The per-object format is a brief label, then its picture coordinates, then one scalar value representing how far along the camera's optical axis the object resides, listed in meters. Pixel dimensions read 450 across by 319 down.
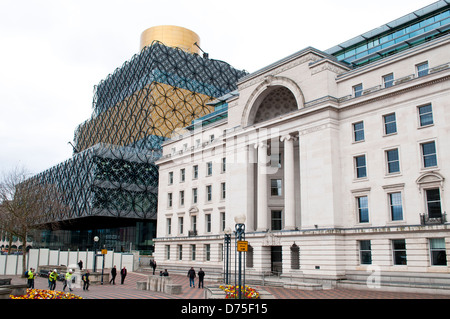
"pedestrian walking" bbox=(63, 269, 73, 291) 31.89
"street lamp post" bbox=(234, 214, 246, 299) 23.33
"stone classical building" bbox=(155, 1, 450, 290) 33.59
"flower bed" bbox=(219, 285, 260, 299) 21.22
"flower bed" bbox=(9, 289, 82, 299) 17.58
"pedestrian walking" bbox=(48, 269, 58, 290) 31.55
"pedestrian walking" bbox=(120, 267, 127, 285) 39.00
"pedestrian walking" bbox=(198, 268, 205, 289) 35.91
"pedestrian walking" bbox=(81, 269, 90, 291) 33.28
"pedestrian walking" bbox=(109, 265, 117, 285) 38.49
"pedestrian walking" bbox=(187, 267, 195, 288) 36.19
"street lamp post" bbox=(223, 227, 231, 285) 31.57
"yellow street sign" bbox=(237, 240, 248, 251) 21.27
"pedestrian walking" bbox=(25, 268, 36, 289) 31.27
